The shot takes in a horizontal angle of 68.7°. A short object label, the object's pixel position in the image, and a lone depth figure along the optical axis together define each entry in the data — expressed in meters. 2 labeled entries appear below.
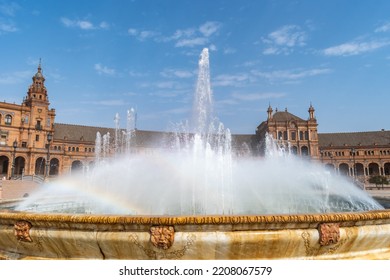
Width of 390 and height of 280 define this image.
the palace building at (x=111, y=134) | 51.62
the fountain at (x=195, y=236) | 4.53
